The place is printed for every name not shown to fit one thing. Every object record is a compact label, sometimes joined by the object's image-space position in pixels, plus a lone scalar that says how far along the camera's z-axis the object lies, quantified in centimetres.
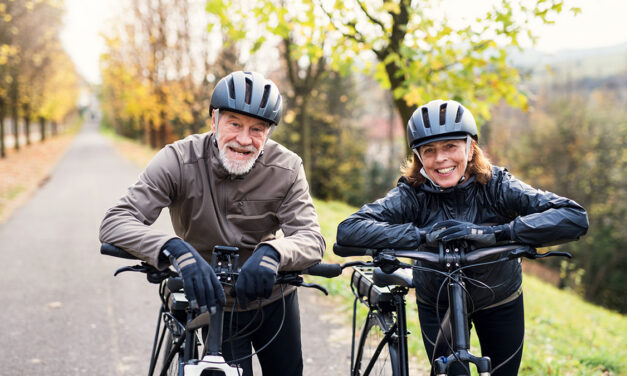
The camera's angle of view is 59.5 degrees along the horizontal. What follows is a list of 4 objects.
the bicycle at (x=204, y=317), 217
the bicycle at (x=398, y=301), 229
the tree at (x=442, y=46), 688
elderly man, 253
